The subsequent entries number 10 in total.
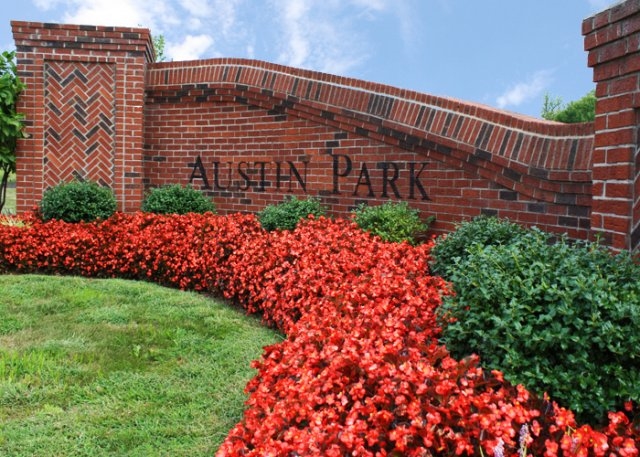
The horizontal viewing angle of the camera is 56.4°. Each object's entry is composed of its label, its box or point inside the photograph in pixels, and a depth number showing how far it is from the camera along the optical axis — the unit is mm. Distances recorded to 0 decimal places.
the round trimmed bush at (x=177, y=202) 9070
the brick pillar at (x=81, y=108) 9836
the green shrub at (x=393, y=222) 6609
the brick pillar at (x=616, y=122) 3984
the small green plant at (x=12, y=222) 8539
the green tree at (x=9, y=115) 9570
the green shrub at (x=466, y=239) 4876
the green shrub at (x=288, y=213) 7605
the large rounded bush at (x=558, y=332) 2584
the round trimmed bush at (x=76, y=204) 8898
